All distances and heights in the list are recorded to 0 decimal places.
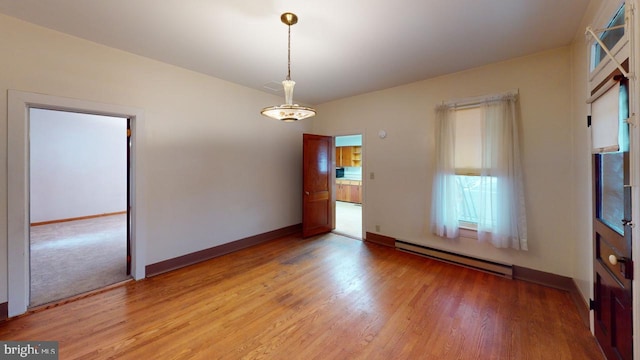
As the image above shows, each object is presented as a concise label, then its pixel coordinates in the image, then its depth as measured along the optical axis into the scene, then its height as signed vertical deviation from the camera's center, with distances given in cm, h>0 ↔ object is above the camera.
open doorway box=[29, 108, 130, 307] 320 -47
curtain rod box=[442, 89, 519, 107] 287 +109
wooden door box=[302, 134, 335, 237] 458 -7
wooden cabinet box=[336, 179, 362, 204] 850 -34
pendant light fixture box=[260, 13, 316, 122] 202 +63
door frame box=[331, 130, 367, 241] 436 +5
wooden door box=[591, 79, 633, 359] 136 -48
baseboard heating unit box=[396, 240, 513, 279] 297 -110
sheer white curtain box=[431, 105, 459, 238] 330 +5
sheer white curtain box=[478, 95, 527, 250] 283 +8
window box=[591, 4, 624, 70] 150 +103
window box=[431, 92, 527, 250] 284 +12
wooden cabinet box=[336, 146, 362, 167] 906 +103
